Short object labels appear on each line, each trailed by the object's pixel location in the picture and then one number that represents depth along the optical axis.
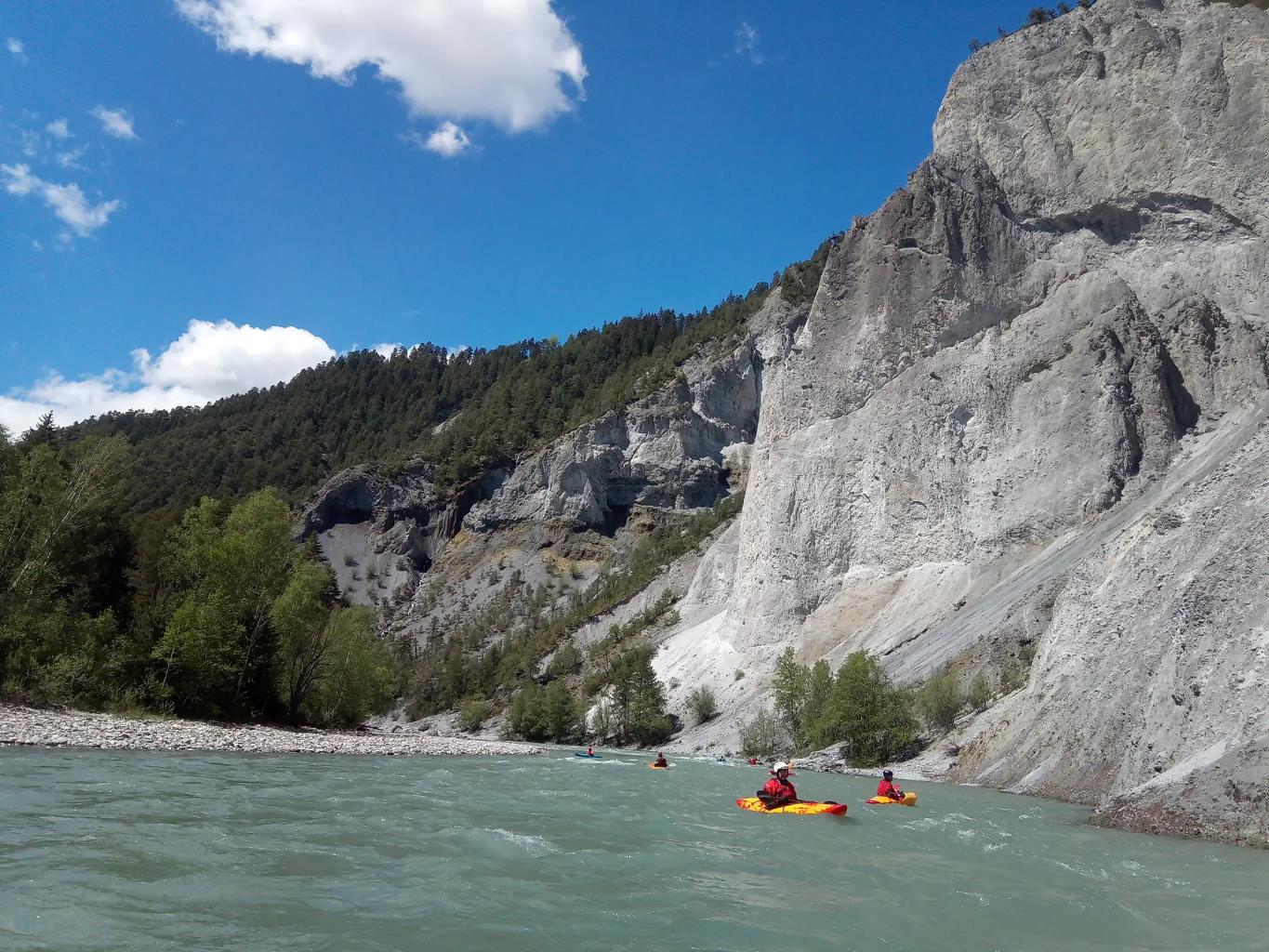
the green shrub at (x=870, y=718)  32.47
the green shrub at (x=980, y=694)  31.97
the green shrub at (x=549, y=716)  62.47
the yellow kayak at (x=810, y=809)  17.39
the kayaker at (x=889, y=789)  20.12
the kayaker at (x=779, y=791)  18.09
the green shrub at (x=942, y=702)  32.12
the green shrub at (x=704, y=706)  51.12
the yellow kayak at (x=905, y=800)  20.08
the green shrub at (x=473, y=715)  74.81
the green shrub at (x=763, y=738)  41.75
